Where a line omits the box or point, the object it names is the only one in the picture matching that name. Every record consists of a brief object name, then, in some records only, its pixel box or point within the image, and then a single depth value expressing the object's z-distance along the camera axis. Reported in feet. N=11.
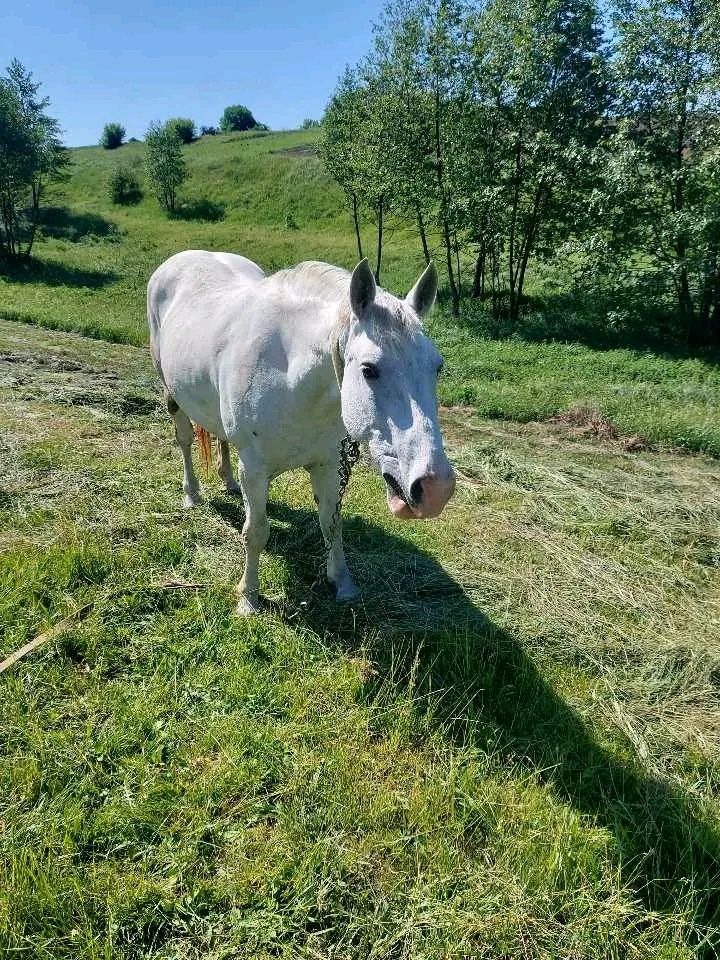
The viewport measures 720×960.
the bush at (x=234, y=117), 291.79
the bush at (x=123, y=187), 135.13
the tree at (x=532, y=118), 41.16
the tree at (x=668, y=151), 34.76
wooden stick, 10.37
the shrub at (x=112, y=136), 215.51
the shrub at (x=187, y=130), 210.42
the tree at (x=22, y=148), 75.00
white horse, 8.04
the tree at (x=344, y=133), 72.02
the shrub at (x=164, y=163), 118.83
